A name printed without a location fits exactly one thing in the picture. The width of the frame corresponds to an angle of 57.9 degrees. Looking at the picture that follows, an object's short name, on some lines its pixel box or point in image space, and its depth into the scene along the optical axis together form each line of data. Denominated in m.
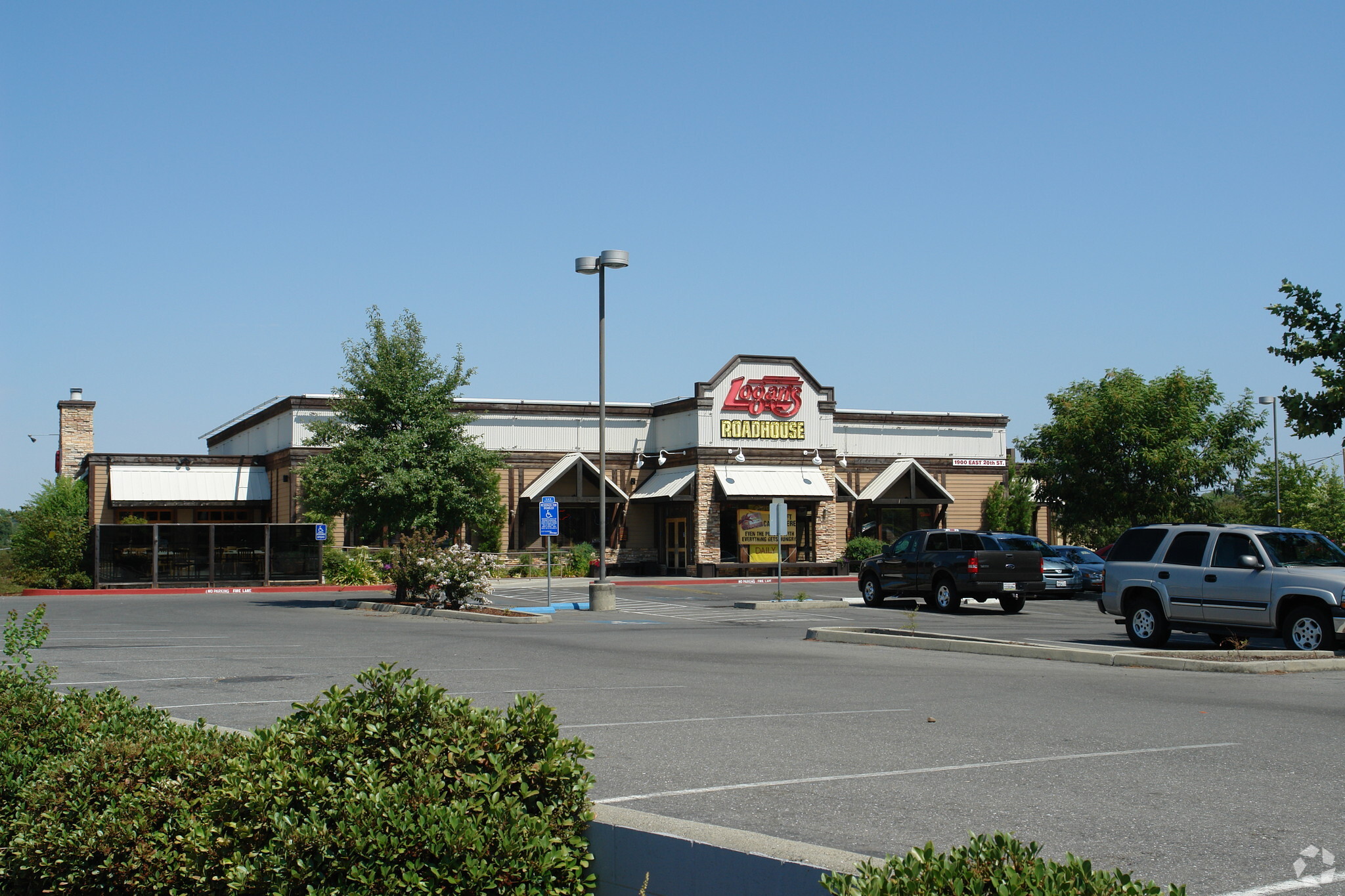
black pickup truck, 27.53
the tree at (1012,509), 53.38
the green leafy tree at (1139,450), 39.53
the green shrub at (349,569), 41.72
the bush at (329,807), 4.85
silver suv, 16.52
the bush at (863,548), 48.69
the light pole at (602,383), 28.28
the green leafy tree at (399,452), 32.09
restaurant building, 47.06
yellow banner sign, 47.78
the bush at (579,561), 46.06
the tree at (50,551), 38.16
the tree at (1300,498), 50.00
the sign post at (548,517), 29.48
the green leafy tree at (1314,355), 21.64
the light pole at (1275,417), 48.00
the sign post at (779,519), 30.91
